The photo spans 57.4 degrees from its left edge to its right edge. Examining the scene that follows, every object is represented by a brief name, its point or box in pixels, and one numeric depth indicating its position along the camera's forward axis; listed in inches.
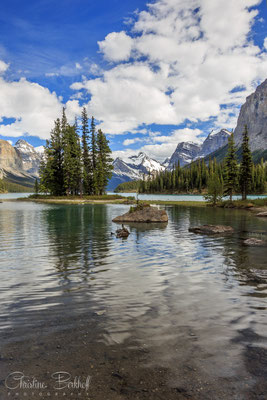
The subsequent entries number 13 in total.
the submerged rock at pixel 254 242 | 635.1
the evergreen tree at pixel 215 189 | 2217.0
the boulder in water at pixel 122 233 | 759.5
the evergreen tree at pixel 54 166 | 2915.8
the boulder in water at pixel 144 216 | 1191.1
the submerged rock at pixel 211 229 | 849.7
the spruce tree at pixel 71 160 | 2797.7
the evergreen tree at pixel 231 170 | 2422.5
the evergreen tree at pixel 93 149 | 3026.6
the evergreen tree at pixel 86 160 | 2990.2
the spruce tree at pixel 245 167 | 2539.4
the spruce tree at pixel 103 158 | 2984.7
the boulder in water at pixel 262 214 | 1474.0
